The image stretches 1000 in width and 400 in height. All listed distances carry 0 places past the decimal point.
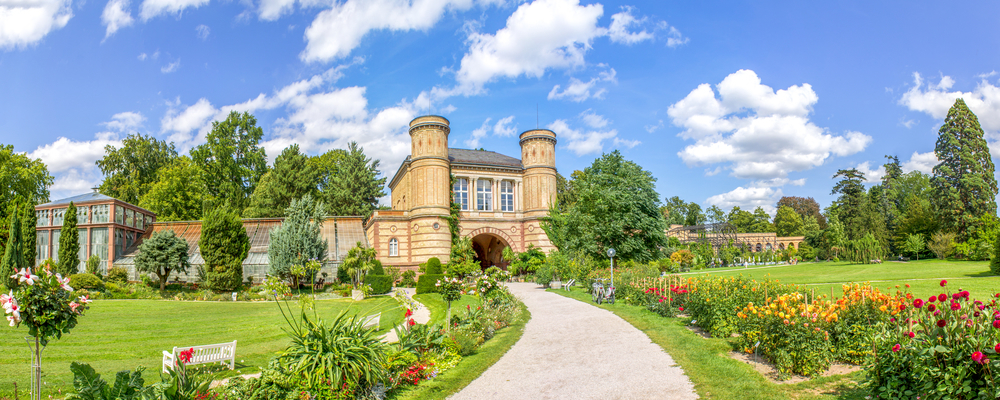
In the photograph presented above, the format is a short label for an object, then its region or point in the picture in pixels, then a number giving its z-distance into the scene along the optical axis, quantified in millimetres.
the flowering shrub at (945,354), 4332
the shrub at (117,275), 25750
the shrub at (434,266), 28031
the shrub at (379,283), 24547
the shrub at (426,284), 25719
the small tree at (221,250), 23859
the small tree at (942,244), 35222
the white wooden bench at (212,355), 7906
